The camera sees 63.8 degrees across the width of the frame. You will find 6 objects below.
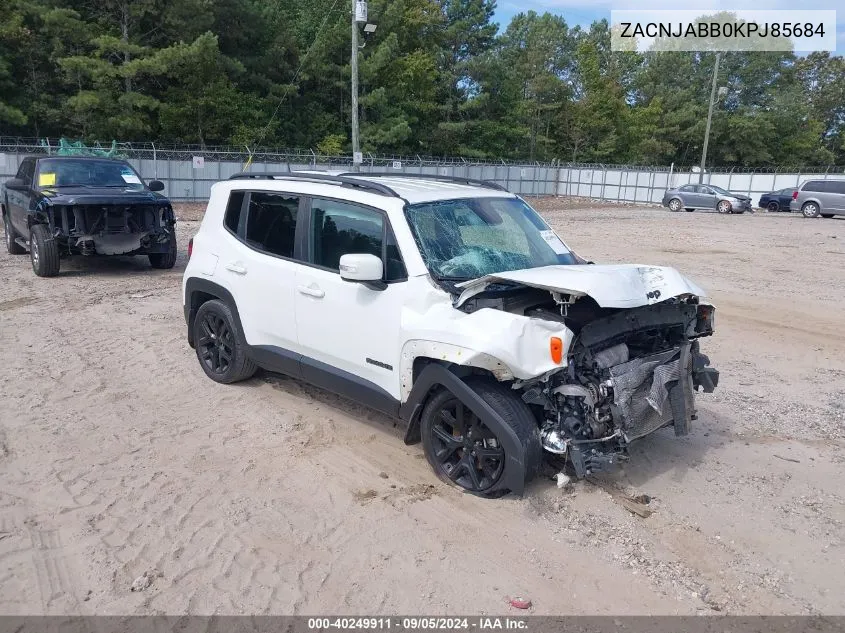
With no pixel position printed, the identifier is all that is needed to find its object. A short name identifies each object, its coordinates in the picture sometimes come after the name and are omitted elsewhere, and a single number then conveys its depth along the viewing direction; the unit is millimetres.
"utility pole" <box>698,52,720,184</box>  39662
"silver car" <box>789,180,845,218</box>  27622
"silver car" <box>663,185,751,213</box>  31491
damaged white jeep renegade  3885
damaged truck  10414
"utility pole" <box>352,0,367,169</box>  21938
